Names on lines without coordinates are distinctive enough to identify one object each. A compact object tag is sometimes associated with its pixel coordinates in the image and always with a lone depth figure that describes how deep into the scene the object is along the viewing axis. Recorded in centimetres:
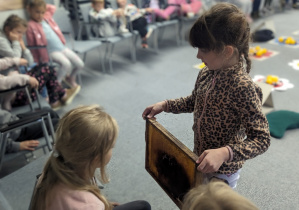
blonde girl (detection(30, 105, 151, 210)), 92
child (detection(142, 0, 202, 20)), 451
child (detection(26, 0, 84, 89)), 310
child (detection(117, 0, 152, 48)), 398
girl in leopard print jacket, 95
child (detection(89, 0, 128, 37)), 373
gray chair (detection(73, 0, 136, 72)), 370
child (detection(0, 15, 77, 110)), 265
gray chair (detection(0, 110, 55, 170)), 159
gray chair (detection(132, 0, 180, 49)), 426
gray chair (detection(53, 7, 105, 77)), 345
